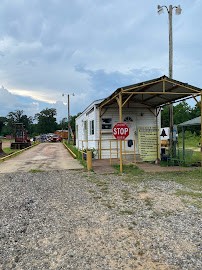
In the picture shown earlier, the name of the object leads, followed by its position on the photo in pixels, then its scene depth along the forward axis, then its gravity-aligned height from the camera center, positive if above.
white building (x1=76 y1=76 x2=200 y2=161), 10.17 +0.65
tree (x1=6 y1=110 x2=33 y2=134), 70.17 +7.25
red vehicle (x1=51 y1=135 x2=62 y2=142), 34.38 -0.05
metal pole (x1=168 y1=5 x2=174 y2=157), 9.54 +3.84
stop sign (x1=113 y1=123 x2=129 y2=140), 7.30 +0.22
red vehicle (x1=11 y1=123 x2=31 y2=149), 21.05 +0.24
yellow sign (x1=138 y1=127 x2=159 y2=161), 10.03 -0.44
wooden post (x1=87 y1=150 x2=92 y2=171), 8.09 -0.96
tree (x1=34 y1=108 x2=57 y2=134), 60.88 +5.18
